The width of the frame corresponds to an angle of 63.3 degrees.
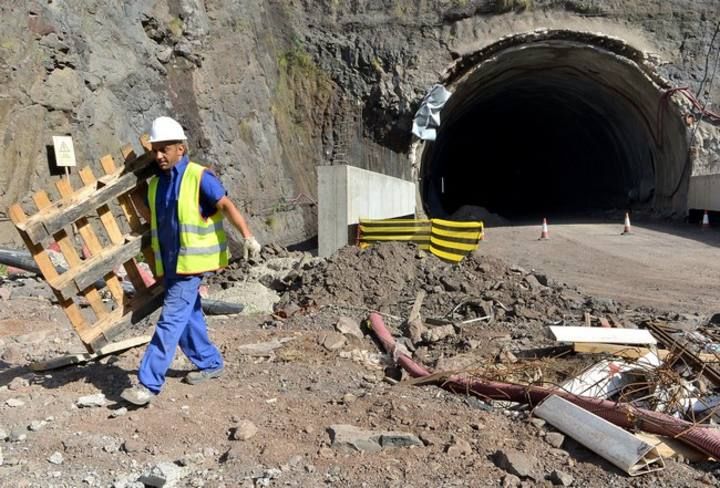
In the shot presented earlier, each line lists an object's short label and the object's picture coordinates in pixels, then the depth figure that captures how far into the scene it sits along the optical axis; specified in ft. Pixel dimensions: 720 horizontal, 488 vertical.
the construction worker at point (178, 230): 12.73
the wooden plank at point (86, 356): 14.51
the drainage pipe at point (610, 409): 10.19
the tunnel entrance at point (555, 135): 54.75
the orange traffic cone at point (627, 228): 47.97
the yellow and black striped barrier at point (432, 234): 30.50
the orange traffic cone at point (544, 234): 46.24
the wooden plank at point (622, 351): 14.17
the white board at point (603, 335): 14.83
